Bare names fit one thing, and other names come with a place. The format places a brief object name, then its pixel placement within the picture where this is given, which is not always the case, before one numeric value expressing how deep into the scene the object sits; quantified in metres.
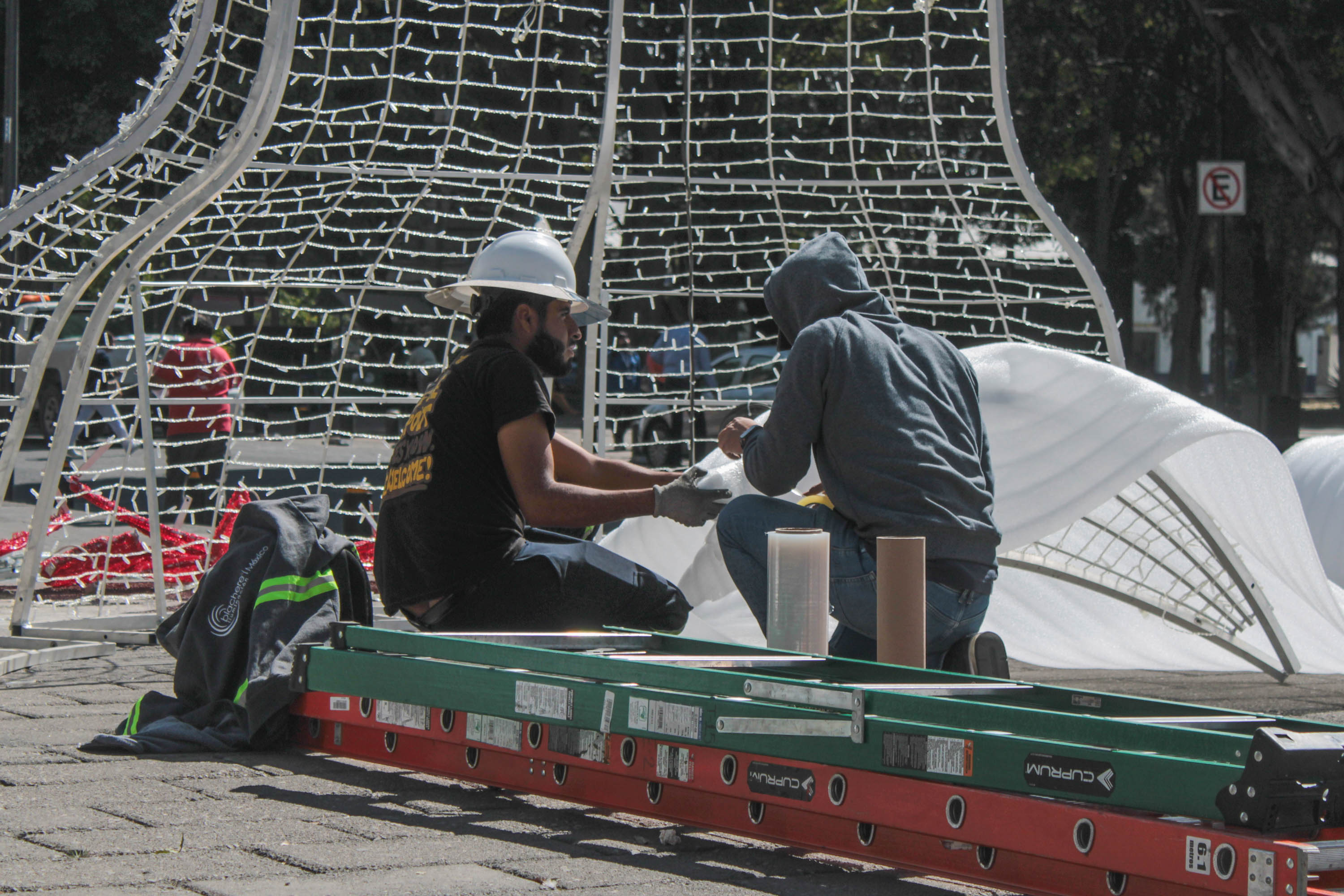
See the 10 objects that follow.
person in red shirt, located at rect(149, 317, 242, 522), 20.31
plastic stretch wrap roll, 7.73
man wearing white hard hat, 8.78
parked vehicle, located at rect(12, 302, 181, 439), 40.22
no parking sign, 31.55
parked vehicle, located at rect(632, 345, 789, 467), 33.69
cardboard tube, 7.55
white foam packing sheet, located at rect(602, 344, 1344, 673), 10.70
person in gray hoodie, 8.36
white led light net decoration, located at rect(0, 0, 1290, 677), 12.61
